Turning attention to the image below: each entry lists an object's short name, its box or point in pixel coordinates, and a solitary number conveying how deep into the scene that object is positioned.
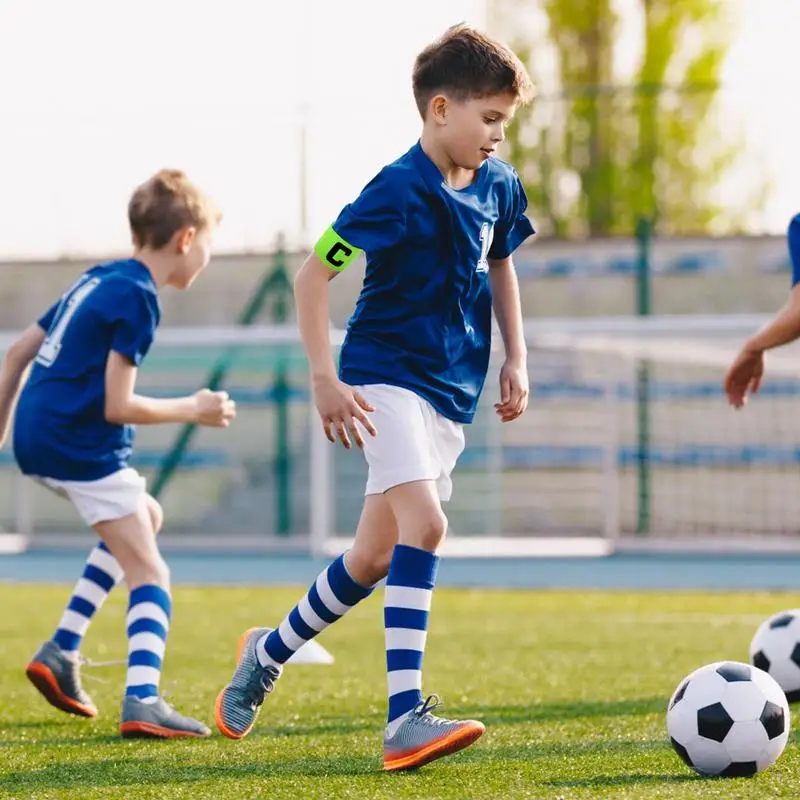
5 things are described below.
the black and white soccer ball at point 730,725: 6.42
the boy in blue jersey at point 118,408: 7.97
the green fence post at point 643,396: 27.40
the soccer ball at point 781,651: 8.74
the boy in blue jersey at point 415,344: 6.79
